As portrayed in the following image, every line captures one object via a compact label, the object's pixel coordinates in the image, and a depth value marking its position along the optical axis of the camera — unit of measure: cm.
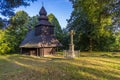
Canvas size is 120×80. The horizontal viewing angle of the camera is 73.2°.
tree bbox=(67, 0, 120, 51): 1982
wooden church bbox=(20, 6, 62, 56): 1559
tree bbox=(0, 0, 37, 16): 538
